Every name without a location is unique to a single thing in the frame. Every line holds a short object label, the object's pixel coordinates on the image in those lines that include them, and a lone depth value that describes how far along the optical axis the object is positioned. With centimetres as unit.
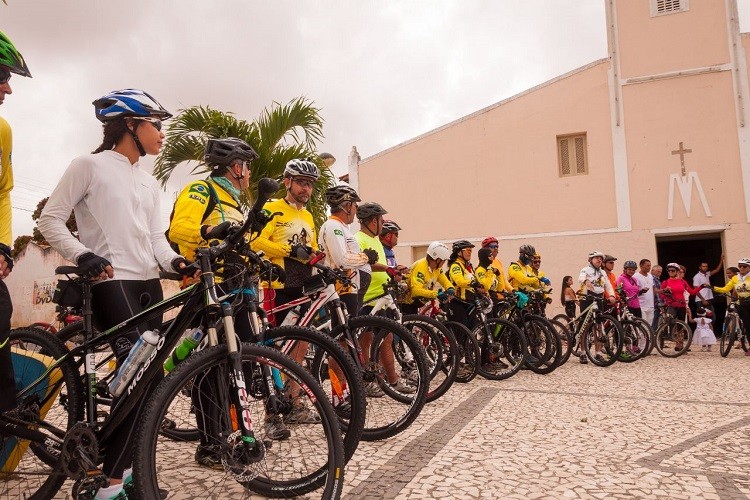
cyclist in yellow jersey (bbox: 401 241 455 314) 705
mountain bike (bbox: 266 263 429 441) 387
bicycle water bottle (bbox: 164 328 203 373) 262
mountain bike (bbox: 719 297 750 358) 1067
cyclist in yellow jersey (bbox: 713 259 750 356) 1067
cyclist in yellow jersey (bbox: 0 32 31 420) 232
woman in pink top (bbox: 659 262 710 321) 1184
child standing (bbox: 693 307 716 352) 1123
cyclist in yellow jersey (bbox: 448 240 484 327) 750
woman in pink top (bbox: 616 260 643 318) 1120
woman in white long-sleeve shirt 258
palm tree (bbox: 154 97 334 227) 955
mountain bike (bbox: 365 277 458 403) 518
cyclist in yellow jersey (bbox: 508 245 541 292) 909
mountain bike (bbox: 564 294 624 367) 888
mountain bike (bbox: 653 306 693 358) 1055
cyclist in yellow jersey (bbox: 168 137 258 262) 323
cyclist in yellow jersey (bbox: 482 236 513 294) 863
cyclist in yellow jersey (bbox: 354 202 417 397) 536
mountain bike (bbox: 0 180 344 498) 220
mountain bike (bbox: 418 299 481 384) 657
